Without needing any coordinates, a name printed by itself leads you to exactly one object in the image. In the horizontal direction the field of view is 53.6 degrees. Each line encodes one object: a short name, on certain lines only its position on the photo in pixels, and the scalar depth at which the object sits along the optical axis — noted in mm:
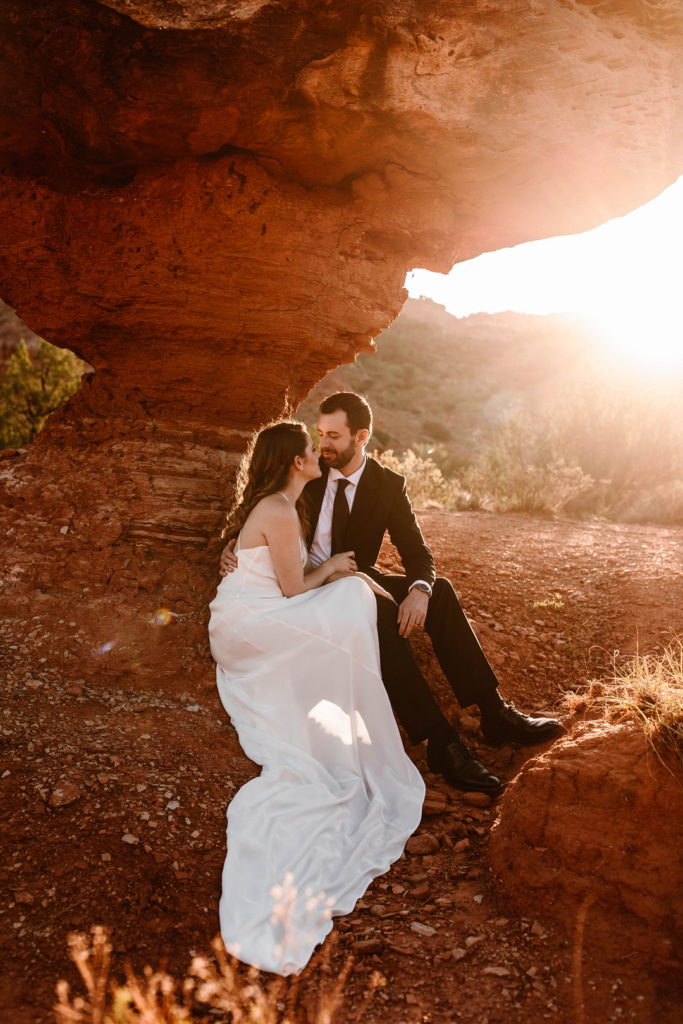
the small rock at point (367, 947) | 2506
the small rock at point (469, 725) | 4043
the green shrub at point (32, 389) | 14448
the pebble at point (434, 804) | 3330
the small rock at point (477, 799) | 3387
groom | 3576
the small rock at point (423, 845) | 3086
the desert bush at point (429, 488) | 10477
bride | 2646
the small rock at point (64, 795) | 2918
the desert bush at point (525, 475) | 9918
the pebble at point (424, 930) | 2600
